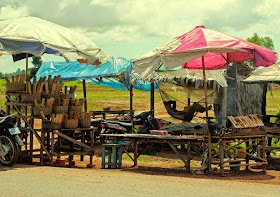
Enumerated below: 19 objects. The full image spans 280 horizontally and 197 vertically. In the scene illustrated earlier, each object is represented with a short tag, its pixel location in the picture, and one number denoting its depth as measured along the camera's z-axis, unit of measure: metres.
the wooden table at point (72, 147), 12.09
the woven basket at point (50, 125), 11.97
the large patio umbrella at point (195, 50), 11.51
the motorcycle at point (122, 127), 16.14
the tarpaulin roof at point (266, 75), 15.34
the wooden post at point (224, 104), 20.19
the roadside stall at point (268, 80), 13.77
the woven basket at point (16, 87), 12.37
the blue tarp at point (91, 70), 20.31
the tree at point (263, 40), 74.49
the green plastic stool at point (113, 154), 12.29
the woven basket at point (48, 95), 12.30
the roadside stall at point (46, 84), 11.90
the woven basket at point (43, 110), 11.97
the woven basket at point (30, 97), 12.14
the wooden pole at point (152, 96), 19.56
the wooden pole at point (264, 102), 16.93
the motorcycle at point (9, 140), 11.60
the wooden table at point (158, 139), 11.77
